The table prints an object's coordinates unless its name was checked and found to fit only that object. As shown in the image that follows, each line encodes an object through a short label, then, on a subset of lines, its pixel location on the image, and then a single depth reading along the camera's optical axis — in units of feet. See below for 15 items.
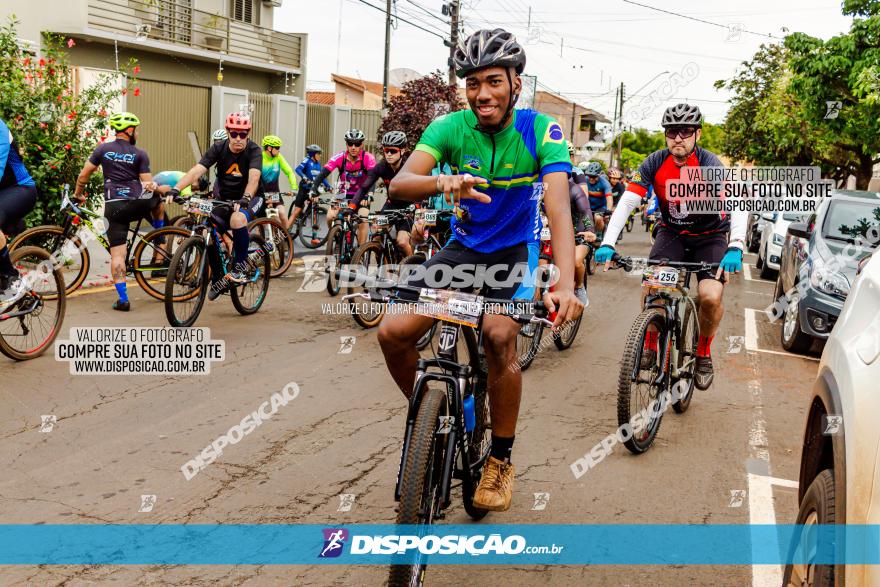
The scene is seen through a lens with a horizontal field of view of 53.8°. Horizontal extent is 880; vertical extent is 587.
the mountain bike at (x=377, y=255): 30.53
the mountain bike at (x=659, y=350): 18.61
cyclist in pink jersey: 40.42
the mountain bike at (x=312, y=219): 54.95
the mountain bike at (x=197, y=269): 27.63
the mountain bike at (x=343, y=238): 35.63
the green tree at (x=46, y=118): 36.52
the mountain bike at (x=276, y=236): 37.76
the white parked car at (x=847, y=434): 7.66
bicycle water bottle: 12.88
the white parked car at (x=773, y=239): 55.26
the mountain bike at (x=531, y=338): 25.63
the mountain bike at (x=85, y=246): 27.96
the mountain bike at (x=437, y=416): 10.55
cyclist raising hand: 12.62
